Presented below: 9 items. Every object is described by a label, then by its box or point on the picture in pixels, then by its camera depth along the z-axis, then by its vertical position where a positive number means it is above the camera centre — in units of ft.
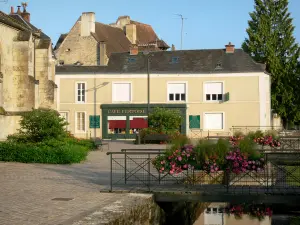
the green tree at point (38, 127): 66.90 +0.20
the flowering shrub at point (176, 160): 37.35 -2.30
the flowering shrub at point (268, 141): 55.38 -1.40
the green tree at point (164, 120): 118.07 +1.86
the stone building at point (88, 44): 169.17 +28.45
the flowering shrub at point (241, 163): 36.40 -2.43
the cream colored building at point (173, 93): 136.56 +9.48
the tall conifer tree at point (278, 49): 167.02 +25.69
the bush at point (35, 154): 61.77 -2.99
